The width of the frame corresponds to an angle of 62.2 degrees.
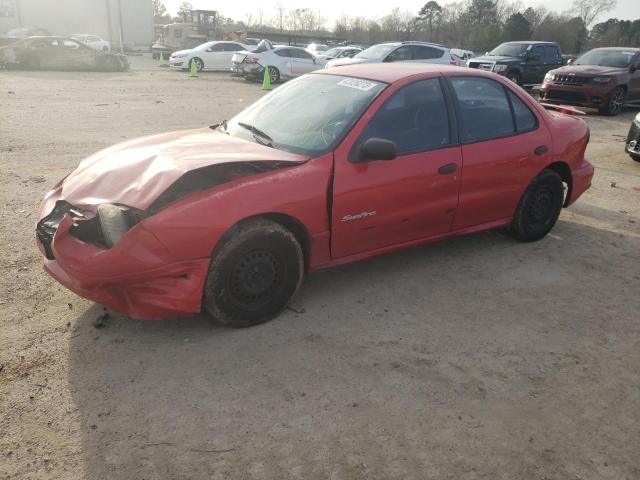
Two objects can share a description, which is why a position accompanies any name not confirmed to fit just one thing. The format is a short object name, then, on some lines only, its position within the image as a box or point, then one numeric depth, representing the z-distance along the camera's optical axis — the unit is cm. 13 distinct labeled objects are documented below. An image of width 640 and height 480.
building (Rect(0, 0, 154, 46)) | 4750
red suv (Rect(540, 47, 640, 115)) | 1370
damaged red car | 313
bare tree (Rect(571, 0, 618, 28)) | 7094
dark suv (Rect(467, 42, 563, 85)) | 1777
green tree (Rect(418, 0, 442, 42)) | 7144
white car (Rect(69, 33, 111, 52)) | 2978
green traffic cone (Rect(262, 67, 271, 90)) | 1874
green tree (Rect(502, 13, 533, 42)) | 4716
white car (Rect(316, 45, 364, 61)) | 2471
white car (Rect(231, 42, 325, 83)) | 2075
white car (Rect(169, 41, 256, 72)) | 2519
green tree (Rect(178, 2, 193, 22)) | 8688
